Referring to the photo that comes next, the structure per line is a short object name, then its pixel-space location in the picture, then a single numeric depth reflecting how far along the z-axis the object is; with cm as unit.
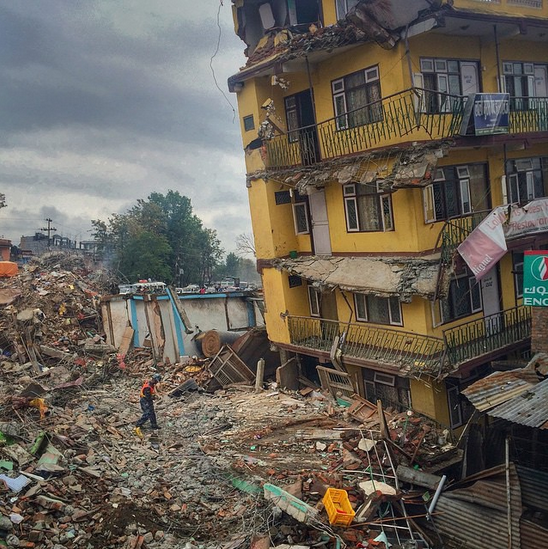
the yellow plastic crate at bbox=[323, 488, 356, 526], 1021
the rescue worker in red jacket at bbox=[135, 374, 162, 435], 1521
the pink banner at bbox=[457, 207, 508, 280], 1467
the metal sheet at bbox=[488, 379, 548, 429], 919
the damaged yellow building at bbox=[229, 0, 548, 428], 1485
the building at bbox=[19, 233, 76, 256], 4997
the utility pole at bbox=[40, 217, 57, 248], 5294
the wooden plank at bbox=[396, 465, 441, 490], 1159
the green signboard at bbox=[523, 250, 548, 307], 1286
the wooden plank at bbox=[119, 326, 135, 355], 2331
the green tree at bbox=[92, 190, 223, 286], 3947
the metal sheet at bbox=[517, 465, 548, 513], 1017
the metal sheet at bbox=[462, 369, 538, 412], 1047
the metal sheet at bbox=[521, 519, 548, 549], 955
